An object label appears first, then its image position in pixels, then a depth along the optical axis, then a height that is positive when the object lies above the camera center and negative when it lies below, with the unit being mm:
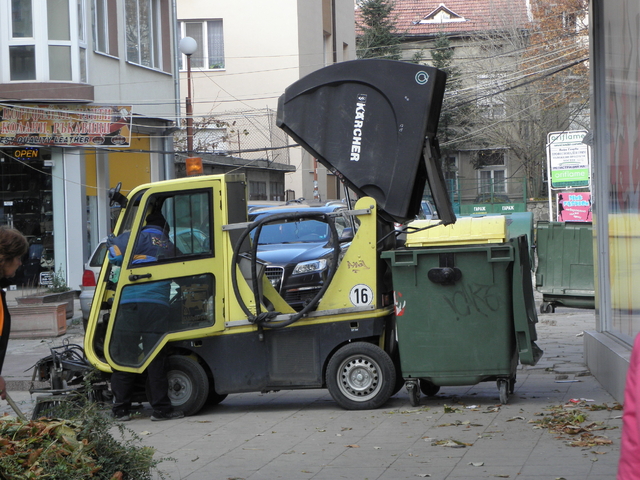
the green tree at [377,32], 49375 +11638
